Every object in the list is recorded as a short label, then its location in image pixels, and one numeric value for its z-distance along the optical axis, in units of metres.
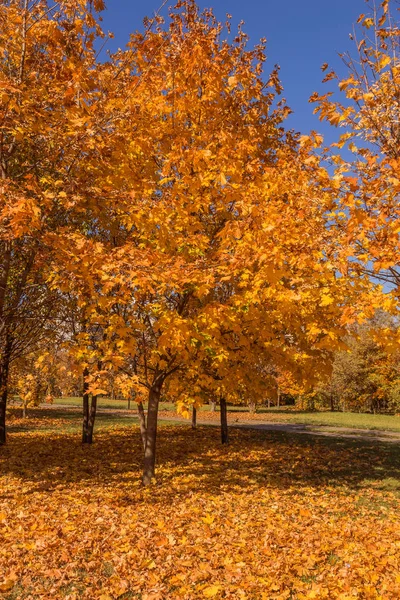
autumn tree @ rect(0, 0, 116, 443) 5.26
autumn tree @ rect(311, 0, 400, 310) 4.50
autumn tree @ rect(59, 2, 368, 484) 5.51
